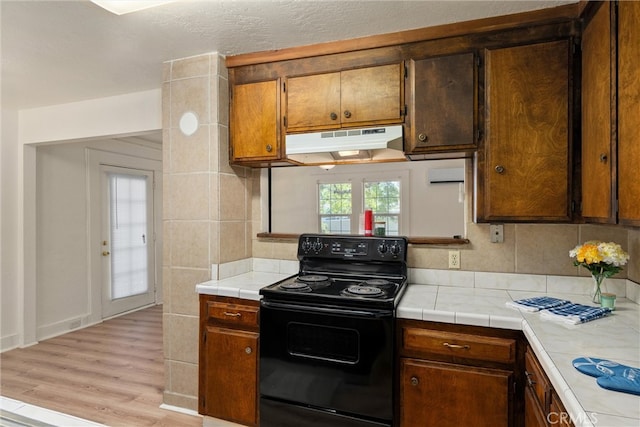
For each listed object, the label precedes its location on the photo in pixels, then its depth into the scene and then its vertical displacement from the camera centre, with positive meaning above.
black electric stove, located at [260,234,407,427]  1.78 -0.72
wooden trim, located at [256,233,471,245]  2.26 -0.18
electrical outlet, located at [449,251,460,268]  2.28 -0.29
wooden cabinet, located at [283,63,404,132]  2.12 +0.69
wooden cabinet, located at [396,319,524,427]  1.61 -0.75
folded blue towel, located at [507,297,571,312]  1.72 -0.44
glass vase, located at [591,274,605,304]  1.75 -0.39
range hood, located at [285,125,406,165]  2.09 +0.40
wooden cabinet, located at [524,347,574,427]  1.11 -0.64
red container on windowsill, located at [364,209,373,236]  2.49 -0.07
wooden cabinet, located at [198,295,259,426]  2.12 -0.87
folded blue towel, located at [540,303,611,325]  1.54 -0.44
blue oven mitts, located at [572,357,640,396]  0.98 -0.46
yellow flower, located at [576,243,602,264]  1.69 -0.20
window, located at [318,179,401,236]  4.57 +0.12
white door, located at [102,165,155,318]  4.74 -0.37
